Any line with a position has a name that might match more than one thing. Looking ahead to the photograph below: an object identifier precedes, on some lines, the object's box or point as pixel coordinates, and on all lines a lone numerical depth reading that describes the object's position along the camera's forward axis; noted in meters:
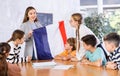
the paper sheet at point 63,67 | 2.87
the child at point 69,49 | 3.66
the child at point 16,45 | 3.28
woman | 3.71
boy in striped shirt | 2.69
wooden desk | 2.49
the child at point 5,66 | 1.91
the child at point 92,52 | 3.05
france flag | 3.71
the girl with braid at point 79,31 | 3.47
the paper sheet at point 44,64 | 3.09
